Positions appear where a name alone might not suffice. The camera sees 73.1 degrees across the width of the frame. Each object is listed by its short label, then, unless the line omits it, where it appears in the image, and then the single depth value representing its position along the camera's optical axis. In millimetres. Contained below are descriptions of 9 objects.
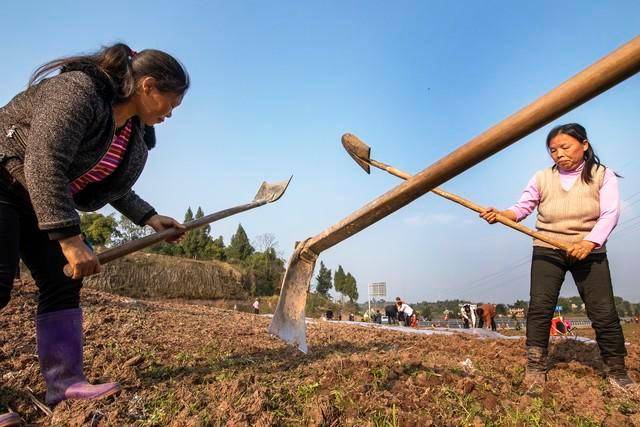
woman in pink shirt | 2730
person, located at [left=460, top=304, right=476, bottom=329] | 17166
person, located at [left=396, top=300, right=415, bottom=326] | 19120
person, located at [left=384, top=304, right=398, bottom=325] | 22239
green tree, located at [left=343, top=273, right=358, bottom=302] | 79425
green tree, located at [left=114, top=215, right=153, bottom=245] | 37094
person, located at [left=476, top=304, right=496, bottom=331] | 15365
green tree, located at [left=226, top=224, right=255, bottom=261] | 50147
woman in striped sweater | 1674
